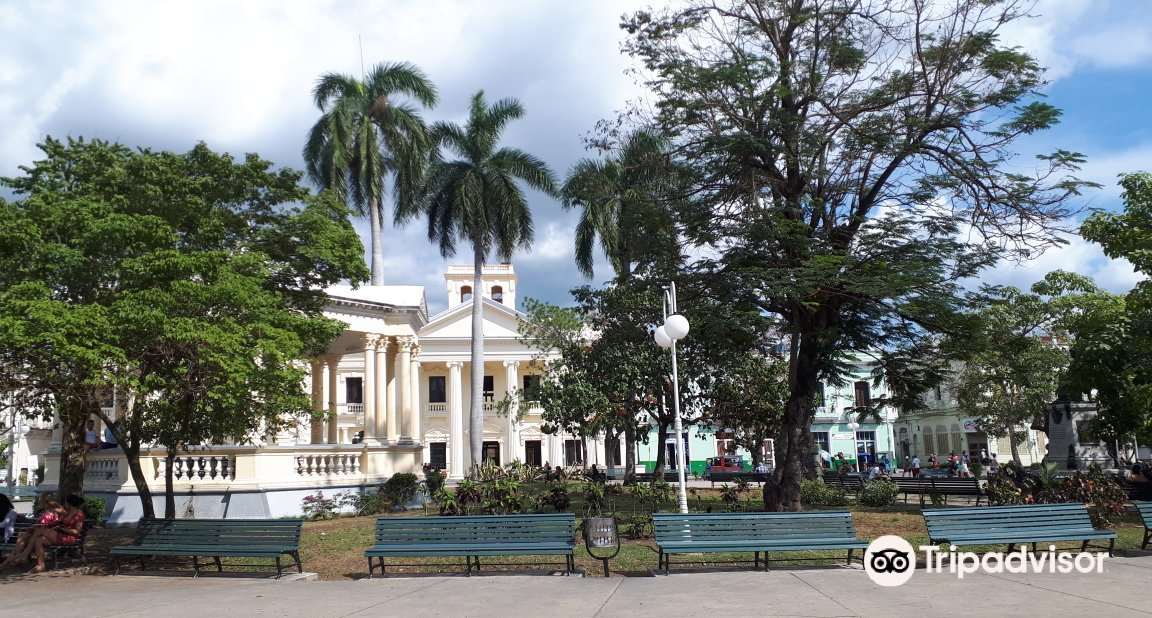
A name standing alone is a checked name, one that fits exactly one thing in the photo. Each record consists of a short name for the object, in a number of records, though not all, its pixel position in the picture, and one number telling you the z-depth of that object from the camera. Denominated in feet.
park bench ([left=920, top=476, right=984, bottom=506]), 62.49
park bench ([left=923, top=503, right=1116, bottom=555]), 30.91
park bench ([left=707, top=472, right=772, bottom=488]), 88.67
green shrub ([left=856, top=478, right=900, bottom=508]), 60.08
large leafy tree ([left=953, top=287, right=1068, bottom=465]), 51.60
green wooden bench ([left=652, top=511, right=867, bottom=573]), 30.30
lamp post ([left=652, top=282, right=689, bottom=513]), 35.68
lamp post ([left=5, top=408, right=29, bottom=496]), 107.56
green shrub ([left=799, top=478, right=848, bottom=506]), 61.11
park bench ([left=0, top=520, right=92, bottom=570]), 36.25
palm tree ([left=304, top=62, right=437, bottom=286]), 103.30
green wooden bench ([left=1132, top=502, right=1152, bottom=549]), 32.81
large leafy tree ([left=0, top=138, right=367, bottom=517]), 33.12
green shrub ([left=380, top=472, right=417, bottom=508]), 67.36
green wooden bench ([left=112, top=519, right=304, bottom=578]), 32.37
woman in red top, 35.47
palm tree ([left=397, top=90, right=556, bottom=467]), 92.07
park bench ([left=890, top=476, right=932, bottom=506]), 64.54
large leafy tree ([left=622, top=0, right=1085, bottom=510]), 46.44
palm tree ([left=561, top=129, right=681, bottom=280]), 52.65
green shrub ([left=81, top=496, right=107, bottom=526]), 55.67
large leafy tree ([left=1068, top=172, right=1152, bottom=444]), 49.01
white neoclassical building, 59.16
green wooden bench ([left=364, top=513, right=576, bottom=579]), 31.07
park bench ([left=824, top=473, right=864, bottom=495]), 72.16
